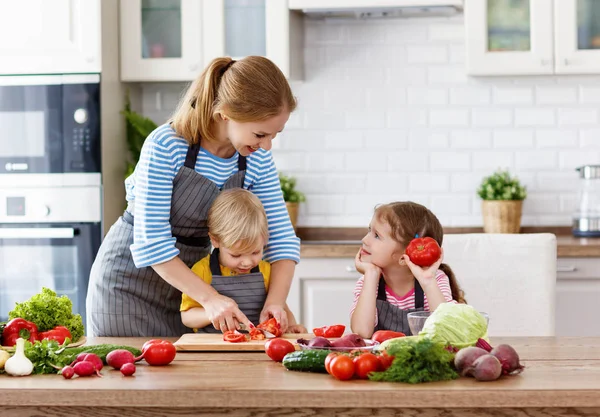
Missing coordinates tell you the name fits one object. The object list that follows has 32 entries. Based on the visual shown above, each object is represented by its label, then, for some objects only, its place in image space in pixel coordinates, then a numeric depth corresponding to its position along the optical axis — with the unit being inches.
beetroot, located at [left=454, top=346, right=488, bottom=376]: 130.9
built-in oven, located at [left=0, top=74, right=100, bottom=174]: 216.6
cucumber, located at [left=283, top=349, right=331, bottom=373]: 137.5
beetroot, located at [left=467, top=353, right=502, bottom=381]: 128.1
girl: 166.9
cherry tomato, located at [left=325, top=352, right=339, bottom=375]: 133.4
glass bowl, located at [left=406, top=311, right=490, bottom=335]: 148.3
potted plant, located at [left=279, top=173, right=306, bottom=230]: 229.1
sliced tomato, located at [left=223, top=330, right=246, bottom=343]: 153.7
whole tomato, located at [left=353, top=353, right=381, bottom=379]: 130.9
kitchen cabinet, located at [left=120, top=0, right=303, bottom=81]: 221.4
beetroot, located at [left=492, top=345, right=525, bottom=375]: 131.5
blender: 223.2
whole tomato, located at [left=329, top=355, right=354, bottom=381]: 130.8
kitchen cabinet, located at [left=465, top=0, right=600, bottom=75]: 217.6
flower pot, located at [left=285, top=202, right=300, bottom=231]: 228.8
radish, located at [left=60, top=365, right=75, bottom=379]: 134.9
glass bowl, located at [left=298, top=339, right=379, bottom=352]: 144.6
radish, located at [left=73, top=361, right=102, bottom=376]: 136.1
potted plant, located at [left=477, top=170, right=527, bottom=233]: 224.1
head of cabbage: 137.7
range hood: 217.4
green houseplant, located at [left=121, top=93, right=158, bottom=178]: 226.7
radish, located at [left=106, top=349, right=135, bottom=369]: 141.1
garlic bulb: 137.8
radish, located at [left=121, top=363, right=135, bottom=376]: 136.1
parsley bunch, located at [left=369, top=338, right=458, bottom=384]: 128.4
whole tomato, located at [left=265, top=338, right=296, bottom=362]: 146.8
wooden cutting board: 152.6
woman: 159.6
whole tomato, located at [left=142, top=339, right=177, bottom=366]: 144.0
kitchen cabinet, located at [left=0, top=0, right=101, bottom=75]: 216.6
